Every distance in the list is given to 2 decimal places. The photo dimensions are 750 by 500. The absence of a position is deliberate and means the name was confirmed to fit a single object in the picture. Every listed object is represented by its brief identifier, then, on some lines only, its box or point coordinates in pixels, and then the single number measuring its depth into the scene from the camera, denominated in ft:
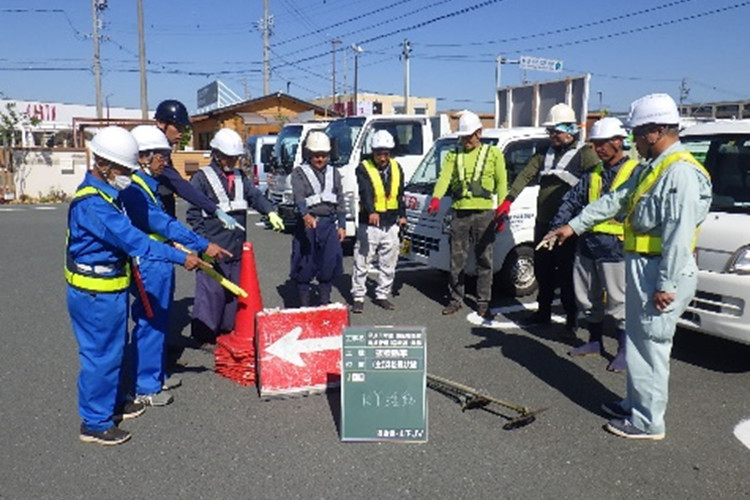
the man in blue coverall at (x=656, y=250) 10.59
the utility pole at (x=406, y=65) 111.65
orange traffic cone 15.10
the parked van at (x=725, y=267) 13.96
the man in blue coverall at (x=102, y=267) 10.72
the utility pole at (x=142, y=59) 90.33
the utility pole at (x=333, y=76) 156.01
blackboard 11.49
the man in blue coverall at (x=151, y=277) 13.15
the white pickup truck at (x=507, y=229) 21.31
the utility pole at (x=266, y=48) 125.59
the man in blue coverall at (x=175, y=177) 15.15
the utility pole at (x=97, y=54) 106.32
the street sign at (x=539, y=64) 61.11
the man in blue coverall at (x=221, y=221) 16.16
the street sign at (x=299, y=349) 13.42
